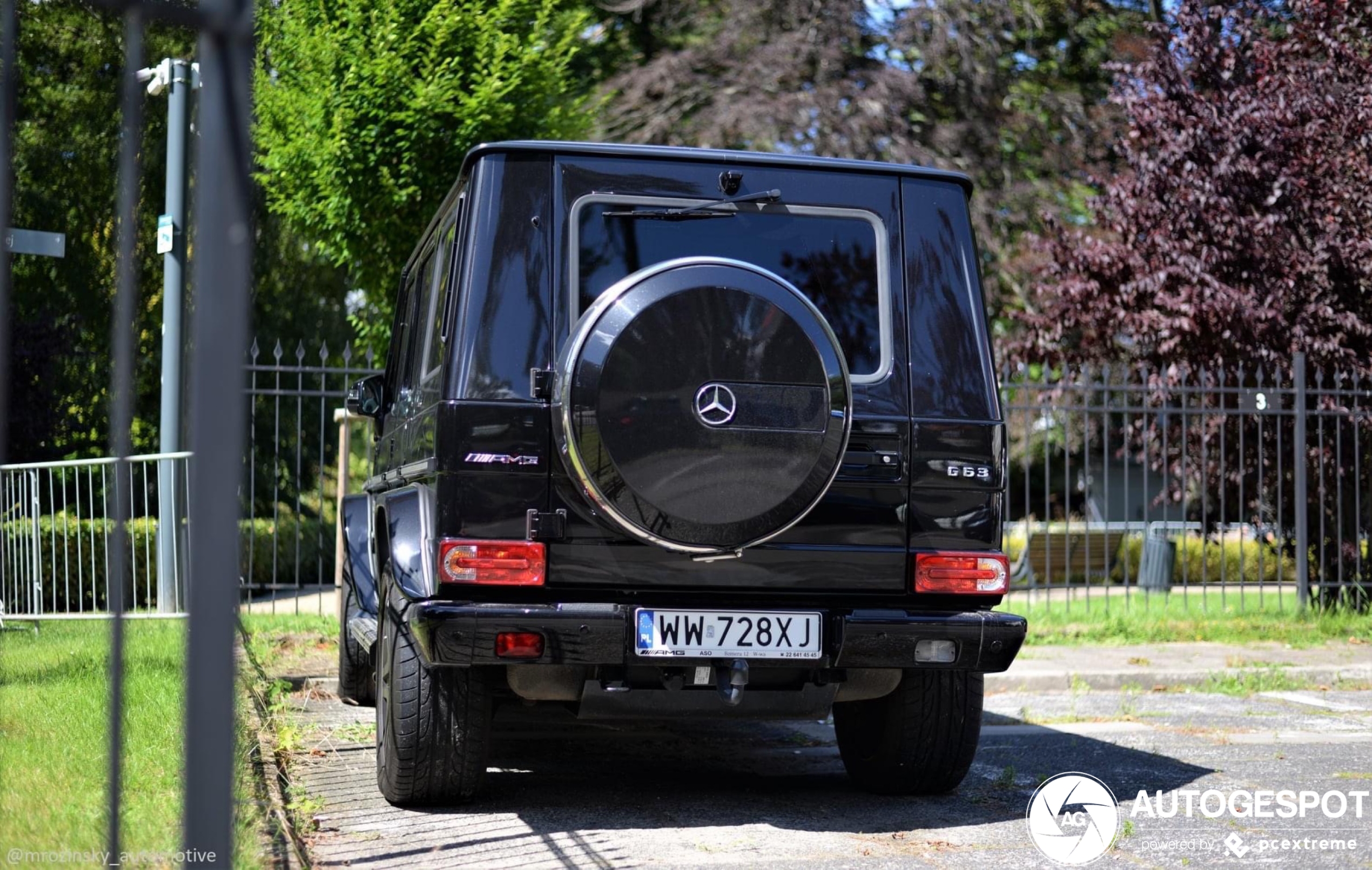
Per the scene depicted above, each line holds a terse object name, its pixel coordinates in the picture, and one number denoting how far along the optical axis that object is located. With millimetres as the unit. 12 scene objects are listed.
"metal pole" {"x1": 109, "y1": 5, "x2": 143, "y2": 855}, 2352
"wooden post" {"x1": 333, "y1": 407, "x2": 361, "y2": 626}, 8438
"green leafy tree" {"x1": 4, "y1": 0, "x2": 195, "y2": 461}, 11533
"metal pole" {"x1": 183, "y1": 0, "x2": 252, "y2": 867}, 2135
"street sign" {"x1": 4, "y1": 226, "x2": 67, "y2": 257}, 5531
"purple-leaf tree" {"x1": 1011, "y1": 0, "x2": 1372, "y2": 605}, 10875
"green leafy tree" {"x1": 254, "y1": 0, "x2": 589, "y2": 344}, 9281
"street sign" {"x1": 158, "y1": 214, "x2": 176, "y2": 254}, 8562
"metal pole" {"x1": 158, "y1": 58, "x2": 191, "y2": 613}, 8529
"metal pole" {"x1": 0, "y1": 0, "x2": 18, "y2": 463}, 2381
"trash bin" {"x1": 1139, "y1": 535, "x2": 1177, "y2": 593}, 15281
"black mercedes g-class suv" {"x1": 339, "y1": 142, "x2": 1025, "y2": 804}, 4215
